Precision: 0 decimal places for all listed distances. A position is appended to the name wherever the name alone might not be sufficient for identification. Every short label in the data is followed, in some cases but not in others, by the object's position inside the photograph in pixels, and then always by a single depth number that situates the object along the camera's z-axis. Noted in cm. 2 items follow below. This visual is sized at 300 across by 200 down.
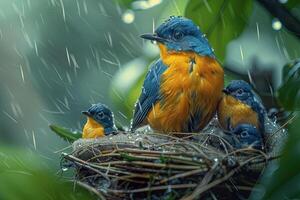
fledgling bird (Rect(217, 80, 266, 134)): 548
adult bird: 535
